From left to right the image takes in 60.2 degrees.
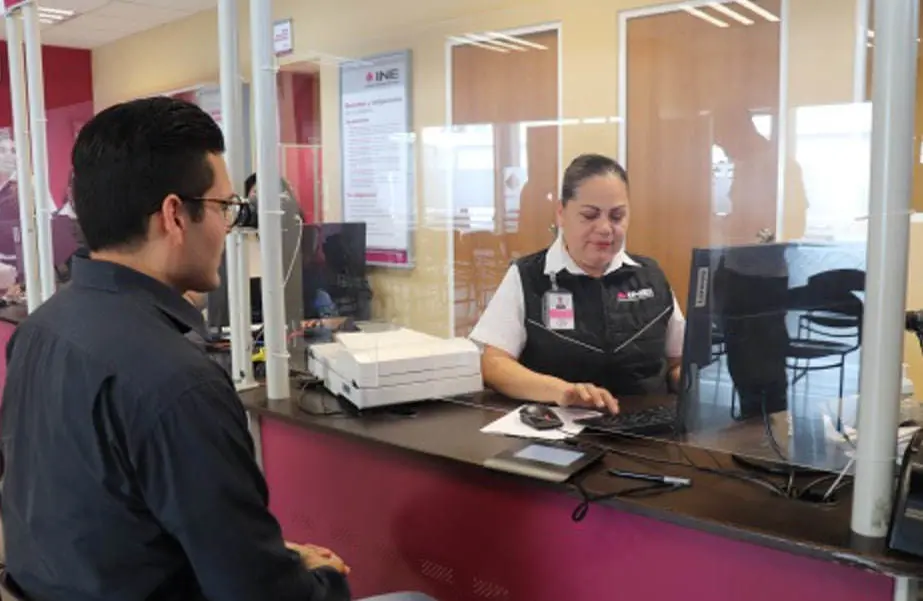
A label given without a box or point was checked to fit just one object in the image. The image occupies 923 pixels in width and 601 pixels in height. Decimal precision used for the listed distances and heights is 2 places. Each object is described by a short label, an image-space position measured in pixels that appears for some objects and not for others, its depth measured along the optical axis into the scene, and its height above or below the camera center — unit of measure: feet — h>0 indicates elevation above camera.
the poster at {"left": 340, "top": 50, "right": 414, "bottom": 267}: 9.85 +0.77
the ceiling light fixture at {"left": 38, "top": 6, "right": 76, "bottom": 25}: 17.54 +4.55
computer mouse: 5.57 -1.45
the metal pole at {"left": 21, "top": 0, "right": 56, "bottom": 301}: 11.15 +1.03
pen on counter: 4.43 -1.50
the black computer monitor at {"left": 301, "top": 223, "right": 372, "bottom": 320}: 8.65 -0.65
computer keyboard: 5.46 -1.47
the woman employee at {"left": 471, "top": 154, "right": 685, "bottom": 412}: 7.00 -0.88
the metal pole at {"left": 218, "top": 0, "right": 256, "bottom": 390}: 7.29 +0.55
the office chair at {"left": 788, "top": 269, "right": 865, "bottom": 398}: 4.38 -0.64
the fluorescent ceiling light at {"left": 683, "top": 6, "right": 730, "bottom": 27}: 9.89 +2.46
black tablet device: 4.59 -1.48
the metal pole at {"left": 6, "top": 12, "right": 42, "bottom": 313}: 11.81 +0.95
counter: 3.85 -1.79
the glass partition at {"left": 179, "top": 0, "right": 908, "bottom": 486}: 7.22 +0.74
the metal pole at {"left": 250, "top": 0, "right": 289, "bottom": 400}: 6.63 +0.57
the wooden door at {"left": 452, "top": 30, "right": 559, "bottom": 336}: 9.13 +0.68
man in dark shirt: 3.15 -0.81
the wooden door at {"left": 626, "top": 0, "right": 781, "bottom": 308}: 9.09 +1.03
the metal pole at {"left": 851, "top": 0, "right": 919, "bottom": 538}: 3.53 -0.22
